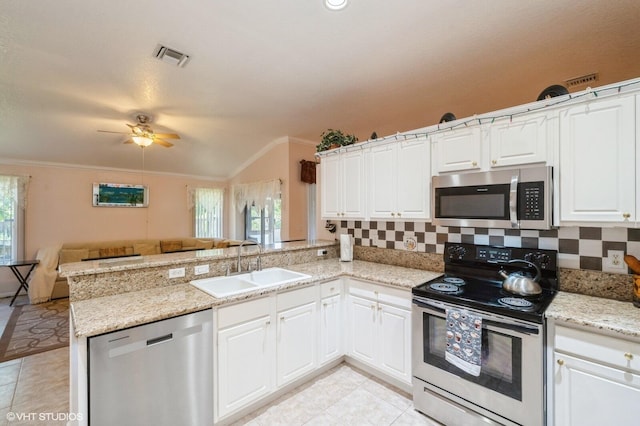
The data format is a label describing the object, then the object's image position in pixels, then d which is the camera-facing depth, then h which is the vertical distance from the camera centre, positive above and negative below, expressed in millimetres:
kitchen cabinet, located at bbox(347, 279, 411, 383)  2153 -977
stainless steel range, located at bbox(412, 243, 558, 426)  1533 -821
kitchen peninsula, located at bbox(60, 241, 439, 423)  1507 -562
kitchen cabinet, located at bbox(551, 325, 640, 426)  1327 -861
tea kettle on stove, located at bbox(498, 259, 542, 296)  1757 -475
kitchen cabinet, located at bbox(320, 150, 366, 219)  2775 +294
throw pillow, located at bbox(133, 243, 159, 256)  5695 -745
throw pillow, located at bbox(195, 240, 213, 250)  5988 -702
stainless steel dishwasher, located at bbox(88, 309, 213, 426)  1351 -878
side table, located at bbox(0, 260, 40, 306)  4326 -951
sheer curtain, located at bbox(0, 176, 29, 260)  4766 -59
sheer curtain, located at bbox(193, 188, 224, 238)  6879 +30
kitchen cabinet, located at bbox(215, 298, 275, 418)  1778 -985
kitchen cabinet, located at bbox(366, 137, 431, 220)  2320 +299
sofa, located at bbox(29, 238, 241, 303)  4406 -746
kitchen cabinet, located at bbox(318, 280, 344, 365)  2406 -992
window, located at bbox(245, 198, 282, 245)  5238 -192
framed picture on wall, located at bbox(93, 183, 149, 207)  5605 +397
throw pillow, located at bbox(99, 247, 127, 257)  5297 -759
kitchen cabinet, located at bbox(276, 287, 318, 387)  2111 -989
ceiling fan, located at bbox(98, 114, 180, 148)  3631 +1073
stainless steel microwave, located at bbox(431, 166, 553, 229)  1729 +95
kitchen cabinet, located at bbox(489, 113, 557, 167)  1748 +497
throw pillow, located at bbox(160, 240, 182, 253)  6009 -720
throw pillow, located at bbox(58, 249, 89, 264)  4742 -734
